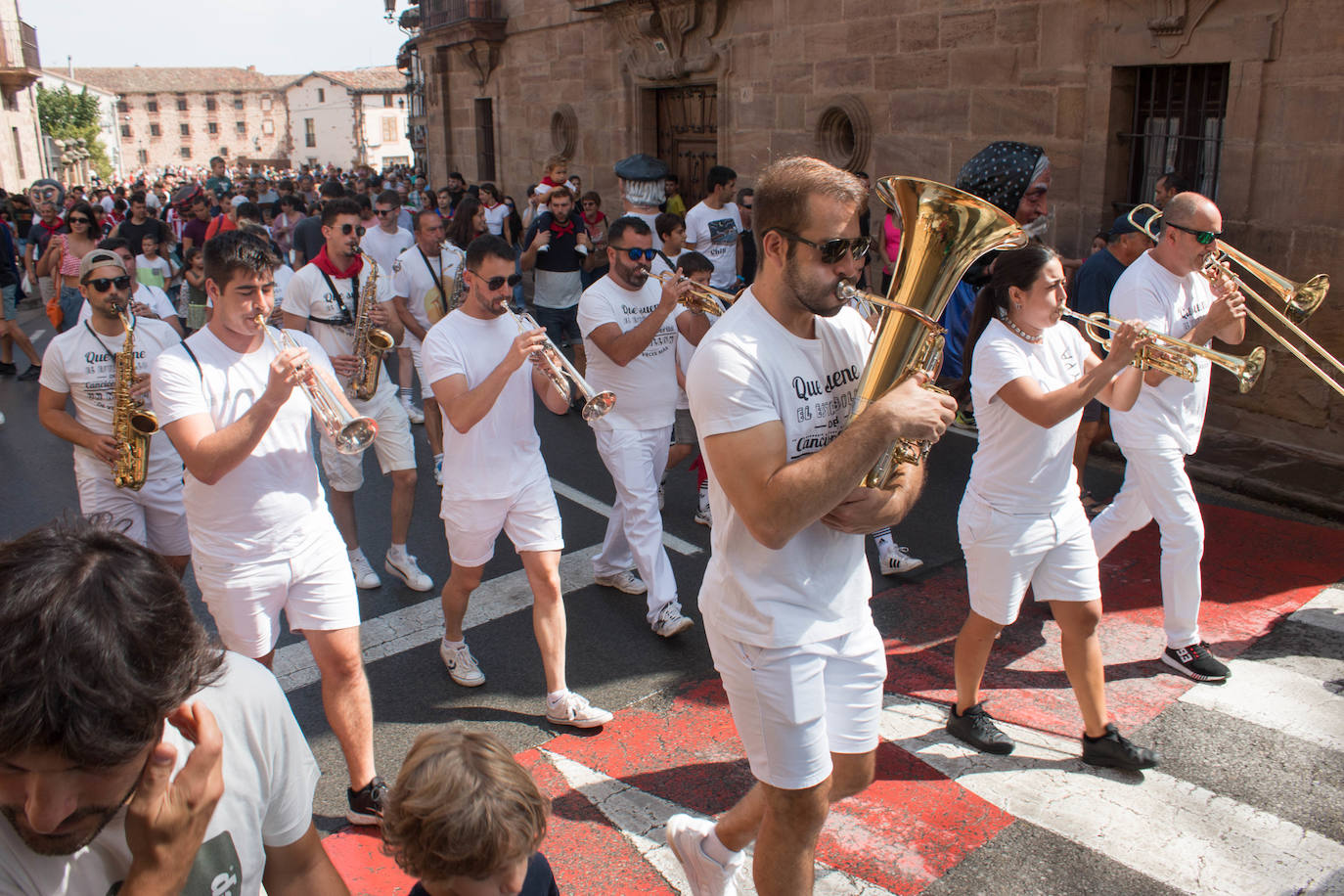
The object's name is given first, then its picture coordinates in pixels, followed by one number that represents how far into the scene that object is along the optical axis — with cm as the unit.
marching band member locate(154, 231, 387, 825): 353
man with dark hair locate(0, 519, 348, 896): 132
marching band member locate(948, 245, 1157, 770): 379
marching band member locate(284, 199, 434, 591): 595
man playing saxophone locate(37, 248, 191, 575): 462
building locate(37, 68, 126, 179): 7888
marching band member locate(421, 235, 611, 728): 436
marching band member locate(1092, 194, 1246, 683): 452
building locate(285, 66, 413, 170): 7694
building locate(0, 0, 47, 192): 3666
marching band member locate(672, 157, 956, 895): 250
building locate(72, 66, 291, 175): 8962
